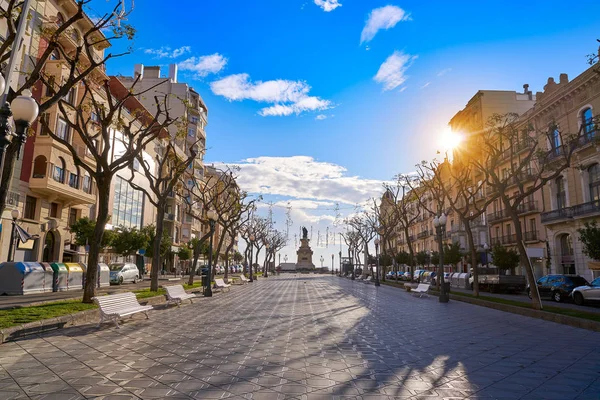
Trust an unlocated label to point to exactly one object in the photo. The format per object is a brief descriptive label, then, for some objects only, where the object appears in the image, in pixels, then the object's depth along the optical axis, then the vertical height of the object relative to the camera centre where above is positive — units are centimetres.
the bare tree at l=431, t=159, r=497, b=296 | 2120 +502
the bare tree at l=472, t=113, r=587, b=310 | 1617 +646
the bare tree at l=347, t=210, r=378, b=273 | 5543 +539
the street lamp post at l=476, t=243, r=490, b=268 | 4449 +173
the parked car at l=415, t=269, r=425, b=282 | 4361 -100
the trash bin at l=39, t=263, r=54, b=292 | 1911 -63
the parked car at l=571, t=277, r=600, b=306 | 1884 -119
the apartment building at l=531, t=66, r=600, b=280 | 2878 +615
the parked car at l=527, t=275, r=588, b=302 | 2172 -96
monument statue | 9406 +208
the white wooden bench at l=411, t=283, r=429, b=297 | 2289 -128
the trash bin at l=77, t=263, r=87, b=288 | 2230 -47
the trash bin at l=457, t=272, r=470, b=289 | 3519 -126
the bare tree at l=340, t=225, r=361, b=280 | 6575 +373
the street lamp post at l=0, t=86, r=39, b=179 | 721 +248
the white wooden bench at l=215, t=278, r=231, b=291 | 2553 -124
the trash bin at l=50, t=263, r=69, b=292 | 1983 -65
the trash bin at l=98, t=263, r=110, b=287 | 2409 -69
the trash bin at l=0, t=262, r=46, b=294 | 1750 -62
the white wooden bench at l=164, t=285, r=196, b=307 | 1525 -110
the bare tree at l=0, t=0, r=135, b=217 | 858 +482
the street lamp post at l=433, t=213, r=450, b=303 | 2005 +10
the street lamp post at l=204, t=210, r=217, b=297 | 2144 -11
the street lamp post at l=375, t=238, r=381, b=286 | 3590 +98
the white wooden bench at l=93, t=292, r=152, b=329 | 988 -104
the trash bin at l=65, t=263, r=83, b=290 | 2094 -65
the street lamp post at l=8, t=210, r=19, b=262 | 2101 +158
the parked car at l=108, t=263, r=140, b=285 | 2944 -66
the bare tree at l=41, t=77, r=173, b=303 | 1305 +322
